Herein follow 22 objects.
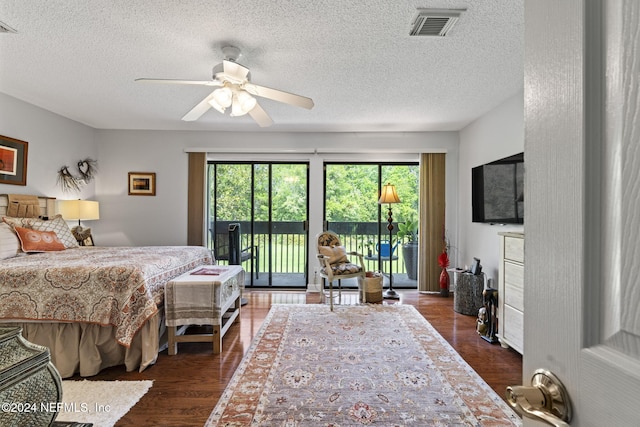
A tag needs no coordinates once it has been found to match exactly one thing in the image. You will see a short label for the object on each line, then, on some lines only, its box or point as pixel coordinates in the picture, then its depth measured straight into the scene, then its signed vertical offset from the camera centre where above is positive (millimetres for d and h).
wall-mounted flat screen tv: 3160 +277
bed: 2307 -726
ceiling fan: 2205 +947
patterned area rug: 1878 -1208
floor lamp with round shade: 4477 +235
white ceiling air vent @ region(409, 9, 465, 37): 2010 +1309
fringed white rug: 1893 -1231
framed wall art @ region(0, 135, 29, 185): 3436 +597
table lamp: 3994 +16
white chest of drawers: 2617 -677
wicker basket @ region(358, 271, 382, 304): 4195 -1003
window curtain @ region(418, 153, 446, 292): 4855 +38
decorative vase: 4621 -1026
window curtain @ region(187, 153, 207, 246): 4875 +233
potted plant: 5129 -508
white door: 361 +17
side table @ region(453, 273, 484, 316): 3770 -947
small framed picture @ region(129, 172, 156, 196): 4863 +496
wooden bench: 2658 -796
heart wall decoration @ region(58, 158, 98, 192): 4246 +539
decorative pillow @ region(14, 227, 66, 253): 3068 -278
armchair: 3943 -612
